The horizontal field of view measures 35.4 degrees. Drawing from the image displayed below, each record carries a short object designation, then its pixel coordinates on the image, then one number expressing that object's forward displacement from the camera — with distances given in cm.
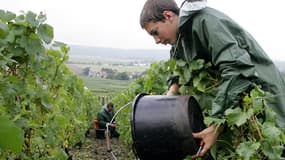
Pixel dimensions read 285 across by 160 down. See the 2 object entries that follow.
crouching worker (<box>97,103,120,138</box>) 1372
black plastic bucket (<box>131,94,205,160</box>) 224
